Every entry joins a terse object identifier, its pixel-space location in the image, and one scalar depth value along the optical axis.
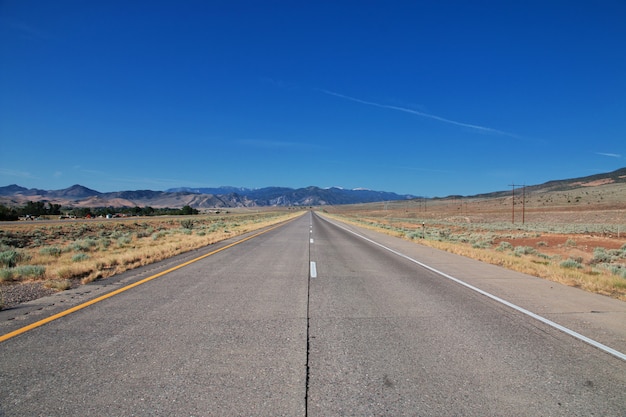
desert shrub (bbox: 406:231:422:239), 26.09
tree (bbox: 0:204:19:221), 57.54
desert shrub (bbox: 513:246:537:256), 19.02
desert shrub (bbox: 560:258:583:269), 13.28
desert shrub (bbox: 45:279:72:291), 7.47
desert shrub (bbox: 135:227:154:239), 27.67
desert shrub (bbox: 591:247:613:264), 18.23
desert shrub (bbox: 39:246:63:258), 15.41
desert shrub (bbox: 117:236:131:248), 19.77
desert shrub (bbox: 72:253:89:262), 12.00
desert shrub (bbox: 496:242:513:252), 22.12
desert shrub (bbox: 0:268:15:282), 8.34
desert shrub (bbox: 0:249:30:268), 11.27
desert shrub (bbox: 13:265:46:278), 8.84
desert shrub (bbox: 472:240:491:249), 23.00
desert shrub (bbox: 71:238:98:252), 17.75
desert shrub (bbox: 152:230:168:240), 24.77
